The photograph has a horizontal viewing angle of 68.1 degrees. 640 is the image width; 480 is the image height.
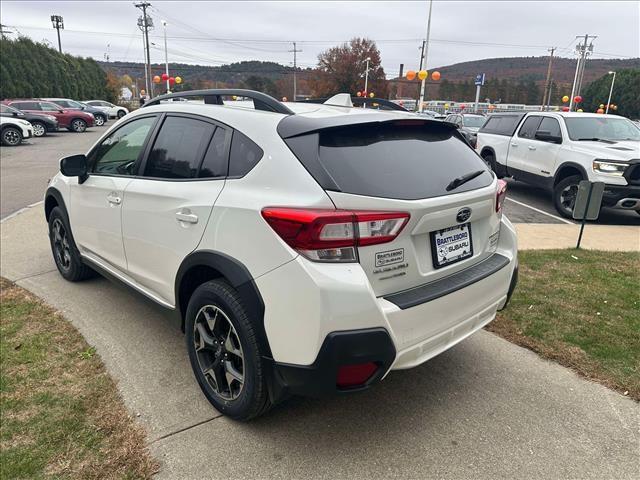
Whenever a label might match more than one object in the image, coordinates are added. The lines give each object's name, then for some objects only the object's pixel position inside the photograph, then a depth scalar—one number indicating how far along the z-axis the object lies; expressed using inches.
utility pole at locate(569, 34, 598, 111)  2220.7
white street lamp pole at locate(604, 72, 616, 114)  2275.1
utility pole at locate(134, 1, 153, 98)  2028.8
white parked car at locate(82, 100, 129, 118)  1440.0
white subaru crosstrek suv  84.0
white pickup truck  301.9
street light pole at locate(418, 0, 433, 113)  1182.3
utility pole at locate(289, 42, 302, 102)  3438.5
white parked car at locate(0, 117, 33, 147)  738.2
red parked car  968.9
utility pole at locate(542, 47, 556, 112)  2677.2
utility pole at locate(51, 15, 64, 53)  2663.9
